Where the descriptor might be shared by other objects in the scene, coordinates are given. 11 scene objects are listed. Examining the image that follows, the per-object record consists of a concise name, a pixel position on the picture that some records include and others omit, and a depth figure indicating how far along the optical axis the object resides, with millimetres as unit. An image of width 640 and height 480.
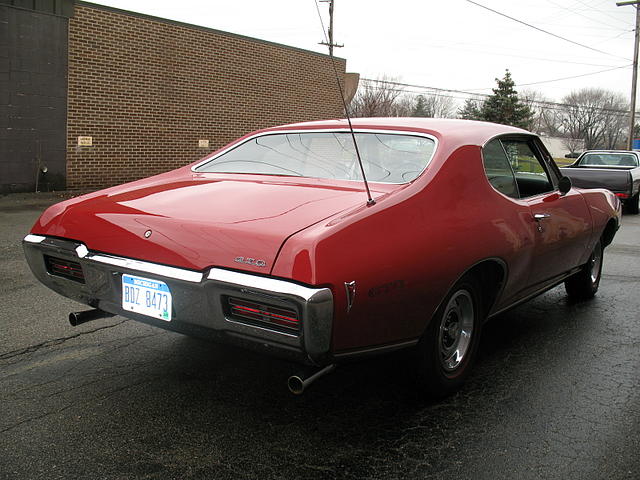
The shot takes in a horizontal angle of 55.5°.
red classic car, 2420
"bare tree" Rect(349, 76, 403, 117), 38219
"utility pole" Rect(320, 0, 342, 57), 26231
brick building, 11906
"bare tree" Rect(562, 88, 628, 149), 74250
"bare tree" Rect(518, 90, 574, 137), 78750
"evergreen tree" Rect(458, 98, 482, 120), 55406
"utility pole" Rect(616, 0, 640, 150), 28247
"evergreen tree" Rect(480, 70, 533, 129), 38281
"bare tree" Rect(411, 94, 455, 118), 59194
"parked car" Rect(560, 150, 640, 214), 12828
